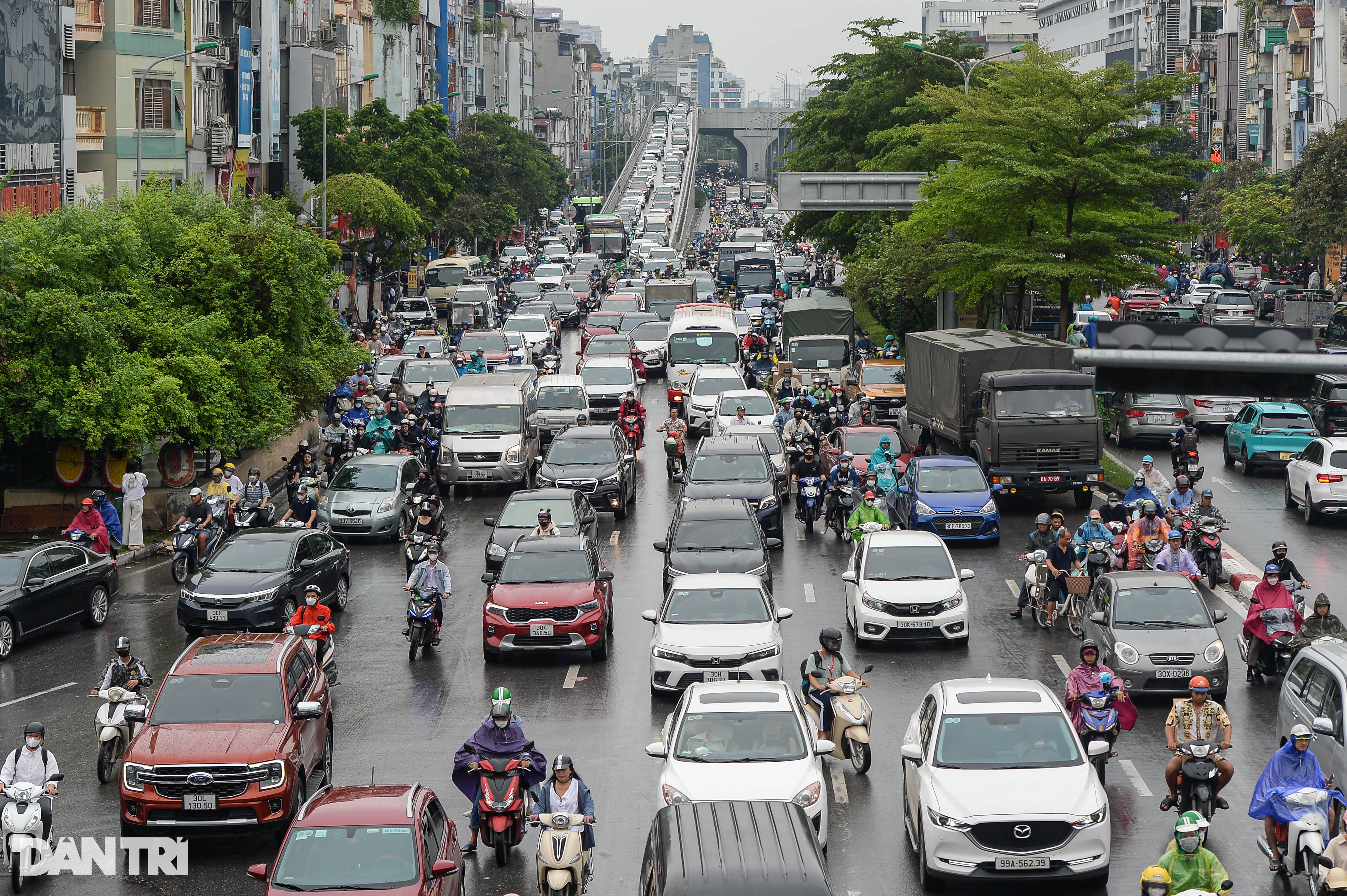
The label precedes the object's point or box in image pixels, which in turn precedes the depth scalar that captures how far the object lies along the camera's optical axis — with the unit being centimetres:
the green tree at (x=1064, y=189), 4269
